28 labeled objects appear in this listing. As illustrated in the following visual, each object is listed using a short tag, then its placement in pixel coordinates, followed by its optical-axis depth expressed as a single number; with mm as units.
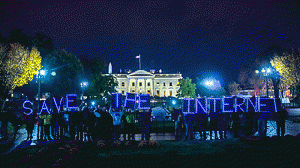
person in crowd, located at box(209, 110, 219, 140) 11219
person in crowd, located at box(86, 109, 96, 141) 10327
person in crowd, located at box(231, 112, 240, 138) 10845
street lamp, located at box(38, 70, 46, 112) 20688
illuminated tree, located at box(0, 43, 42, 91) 28047
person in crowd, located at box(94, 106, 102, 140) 9675
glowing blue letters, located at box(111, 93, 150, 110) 11922
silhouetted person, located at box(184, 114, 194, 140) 10823
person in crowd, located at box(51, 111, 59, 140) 11289
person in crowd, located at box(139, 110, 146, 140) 10938
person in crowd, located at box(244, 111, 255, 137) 11258
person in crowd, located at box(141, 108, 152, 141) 10899
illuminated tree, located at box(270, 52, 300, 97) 30734
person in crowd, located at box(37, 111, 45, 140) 10634
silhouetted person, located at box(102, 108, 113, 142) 9431
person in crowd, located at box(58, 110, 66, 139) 10805
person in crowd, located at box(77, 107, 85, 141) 10820
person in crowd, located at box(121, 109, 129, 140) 10370
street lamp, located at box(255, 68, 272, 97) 28255
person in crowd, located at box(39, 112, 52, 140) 10770
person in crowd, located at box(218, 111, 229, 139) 11181
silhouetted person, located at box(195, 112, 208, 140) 11073
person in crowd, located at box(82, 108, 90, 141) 10820
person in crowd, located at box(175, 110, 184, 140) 11328
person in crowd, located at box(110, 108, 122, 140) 11219
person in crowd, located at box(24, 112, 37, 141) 11672
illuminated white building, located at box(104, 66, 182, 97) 109438
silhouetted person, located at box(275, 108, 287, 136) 10606
